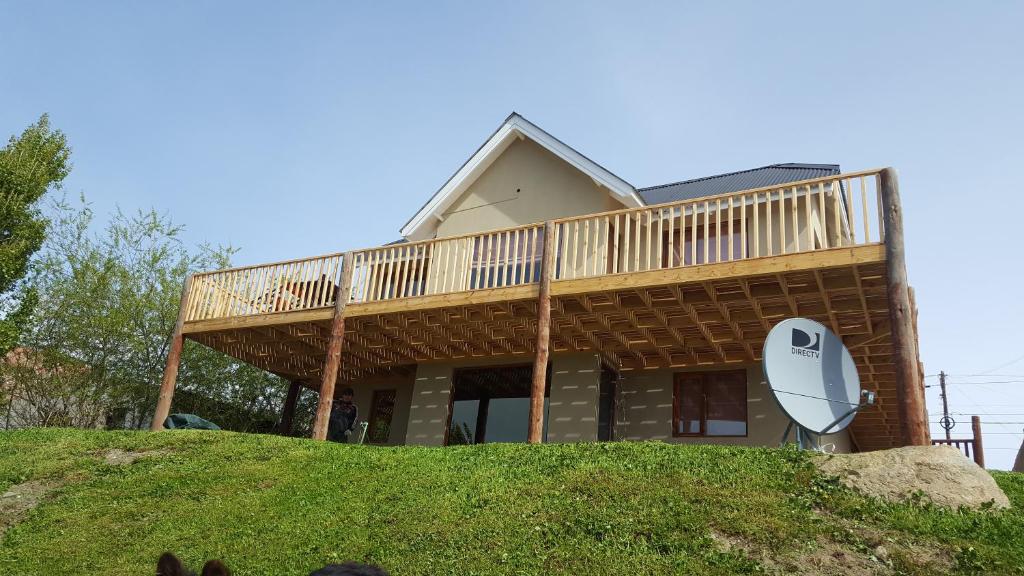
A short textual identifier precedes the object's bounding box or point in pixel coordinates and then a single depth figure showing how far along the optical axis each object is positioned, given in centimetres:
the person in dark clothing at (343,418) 1725
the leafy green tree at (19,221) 1839
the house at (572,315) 1167
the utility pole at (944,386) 4050
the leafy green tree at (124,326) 2094
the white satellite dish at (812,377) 1022
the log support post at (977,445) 1835
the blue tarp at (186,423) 1658
